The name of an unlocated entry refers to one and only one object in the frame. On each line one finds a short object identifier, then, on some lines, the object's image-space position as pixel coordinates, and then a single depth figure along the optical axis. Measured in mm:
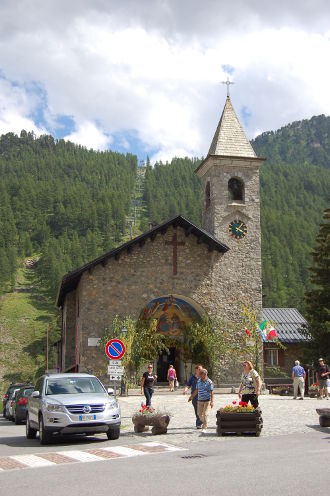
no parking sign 16766
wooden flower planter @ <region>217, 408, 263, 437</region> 13203
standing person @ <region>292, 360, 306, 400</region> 23109
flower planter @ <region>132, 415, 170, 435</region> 13812
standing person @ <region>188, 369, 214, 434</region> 14375
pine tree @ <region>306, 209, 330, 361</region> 30859
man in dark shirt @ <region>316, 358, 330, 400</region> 22938
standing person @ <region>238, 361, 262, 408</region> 14438
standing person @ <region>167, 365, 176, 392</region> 28427
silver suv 12391
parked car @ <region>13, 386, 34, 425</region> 20469
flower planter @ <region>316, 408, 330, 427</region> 14536
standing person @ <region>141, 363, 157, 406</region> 18016
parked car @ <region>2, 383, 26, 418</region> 25069
